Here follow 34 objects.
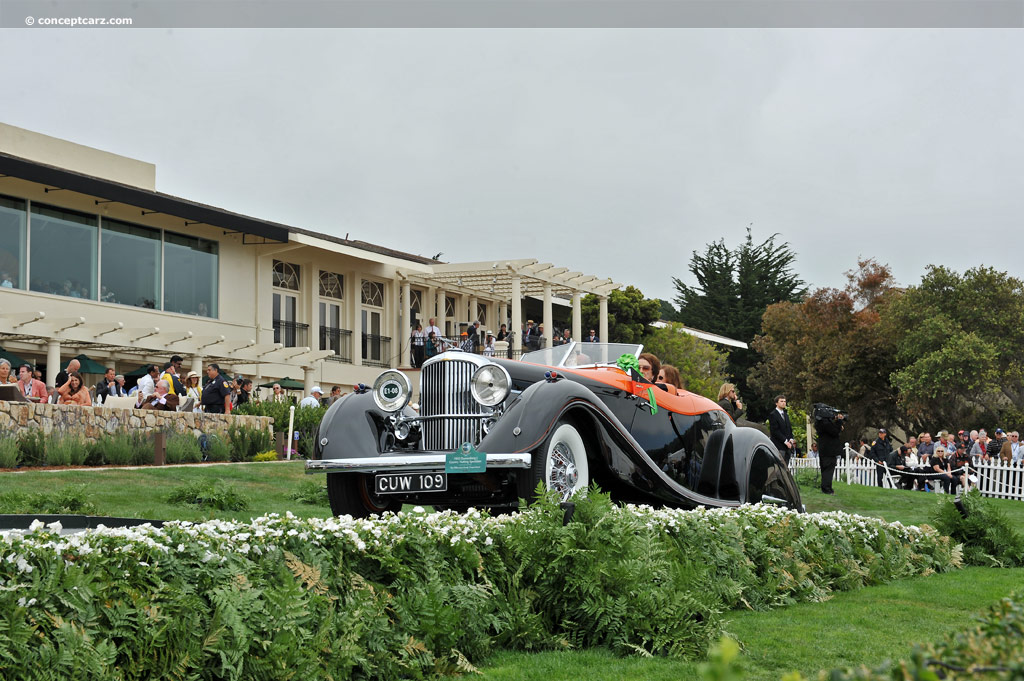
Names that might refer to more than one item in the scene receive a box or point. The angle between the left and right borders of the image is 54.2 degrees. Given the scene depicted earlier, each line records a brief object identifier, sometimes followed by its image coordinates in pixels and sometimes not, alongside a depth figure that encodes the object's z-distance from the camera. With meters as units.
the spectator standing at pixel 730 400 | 14.70
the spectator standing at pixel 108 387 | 21.97
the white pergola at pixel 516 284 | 35.44
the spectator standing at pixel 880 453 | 22.52
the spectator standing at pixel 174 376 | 19.42
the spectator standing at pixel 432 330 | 29.70
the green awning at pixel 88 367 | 25.19
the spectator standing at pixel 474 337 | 33.22
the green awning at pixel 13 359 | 23.23
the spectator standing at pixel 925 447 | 23.22
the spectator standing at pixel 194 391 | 20.12
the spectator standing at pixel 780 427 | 16.84
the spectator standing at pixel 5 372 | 17.00
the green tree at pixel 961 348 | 31.12
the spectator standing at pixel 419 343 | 32.12
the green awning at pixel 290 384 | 30.72
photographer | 17.34
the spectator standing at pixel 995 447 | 22.92
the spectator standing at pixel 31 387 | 17.34
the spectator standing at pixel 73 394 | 17.52
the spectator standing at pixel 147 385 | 20.67
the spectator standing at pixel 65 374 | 17.62
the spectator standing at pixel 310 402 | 21.75
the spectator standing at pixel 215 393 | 18.75
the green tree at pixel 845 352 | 36.94
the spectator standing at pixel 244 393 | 22.32
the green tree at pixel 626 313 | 46.75
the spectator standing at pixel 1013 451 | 21.12
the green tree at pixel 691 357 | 43.16
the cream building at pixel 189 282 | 24.81
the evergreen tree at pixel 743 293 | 55.81
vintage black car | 8.00
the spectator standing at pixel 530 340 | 34.84
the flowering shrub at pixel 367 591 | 3.86
